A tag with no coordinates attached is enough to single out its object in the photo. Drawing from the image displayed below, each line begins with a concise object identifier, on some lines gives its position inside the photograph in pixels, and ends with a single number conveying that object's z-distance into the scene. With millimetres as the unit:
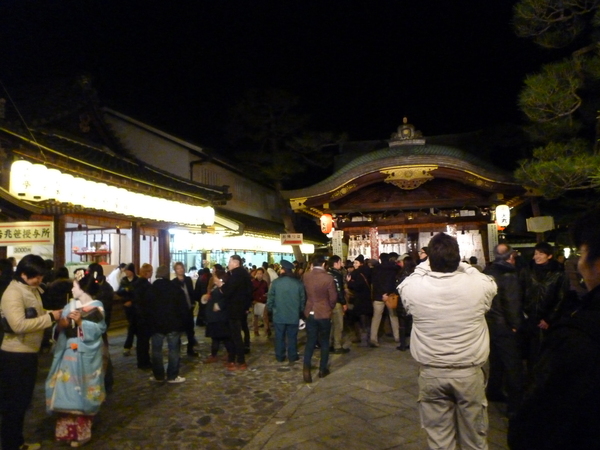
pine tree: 9469
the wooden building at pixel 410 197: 13719
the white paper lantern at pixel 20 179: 7593
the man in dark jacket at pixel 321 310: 7410
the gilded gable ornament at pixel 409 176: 13945
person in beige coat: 4301
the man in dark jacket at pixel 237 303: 8070
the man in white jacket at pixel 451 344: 3152
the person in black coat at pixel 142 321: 7922
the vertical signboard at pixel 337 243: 16016
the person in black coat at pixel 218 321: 8086
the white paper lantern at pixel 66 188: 8702
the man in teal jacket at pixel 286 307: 8445
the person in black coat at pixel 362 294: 9984
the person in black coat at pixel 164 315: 6945
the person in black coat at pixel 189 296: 8742
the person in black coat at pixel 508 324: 5031
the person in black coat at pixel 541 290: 5582
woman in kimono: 4699
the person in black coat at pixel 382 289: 9562
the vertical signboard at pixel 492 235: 15383
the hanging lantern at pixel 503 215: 14453
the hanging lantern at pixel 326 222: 15625
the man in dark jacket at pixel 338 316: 9164
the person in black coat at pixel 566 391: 1411
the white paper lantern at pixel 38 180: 7891
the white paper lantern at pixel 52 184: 8297
